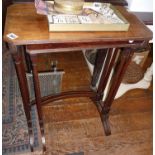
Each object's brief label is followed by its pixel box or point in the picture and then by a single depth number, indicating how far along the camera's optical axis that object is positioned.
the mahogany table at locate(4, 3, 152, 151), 0.82
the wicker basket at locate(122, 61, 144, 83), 1.68
